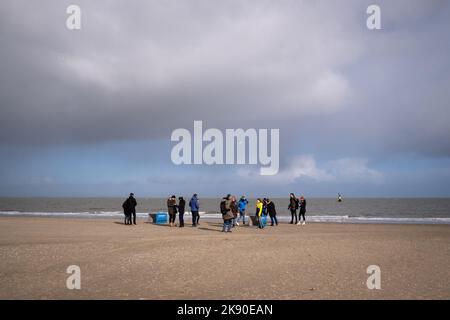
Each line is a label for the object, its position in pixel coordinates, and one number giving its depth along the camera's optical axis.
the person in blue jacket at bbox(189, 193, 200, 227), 20.80
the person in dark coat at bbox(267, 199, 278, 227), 23.38
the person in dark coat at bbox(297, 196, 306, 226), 23.75
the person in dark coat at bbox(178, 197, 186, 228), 21.17
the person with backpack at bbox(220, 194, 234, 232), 18.58
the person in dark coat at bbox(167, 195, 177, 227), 22.06
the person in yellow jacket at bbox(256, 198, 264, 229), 21.89
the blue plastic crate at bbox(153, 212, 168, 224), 25.27
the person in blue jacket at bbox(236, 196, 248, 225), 23.08
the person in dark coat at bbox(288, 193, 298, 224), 23.90
